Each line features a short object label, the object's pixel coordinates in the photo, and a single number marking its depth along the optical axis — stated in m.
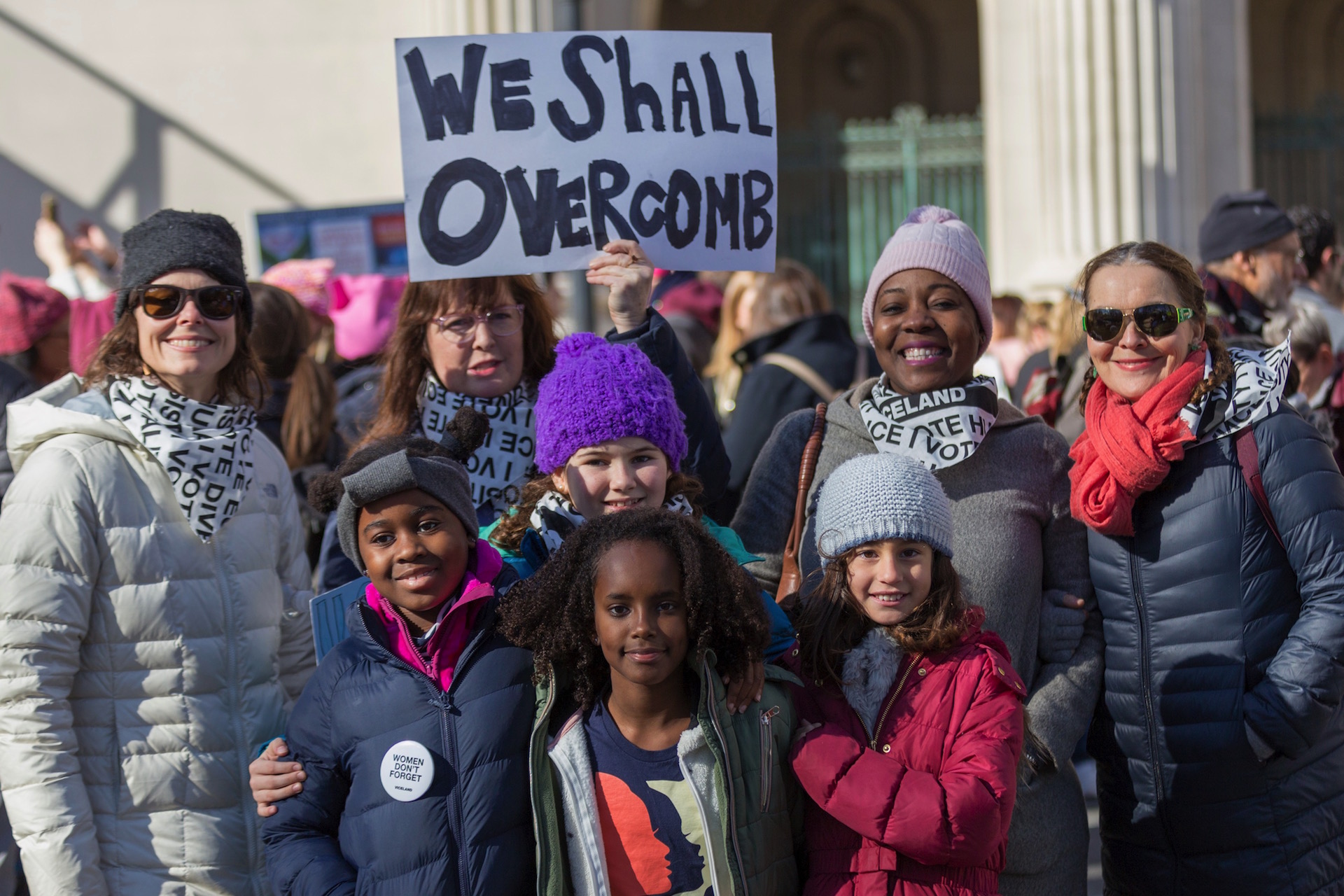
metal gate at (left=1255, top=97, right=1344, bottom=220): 13.29
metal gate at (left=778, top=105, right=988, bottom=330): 12.83
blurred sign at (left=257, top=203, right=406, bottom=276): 8.38
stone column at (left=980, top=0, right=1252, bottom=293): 11.16
